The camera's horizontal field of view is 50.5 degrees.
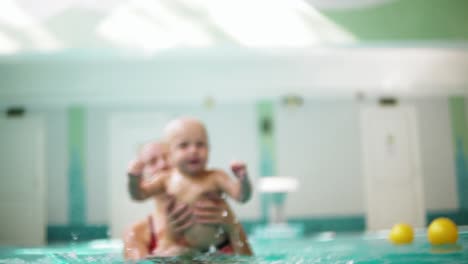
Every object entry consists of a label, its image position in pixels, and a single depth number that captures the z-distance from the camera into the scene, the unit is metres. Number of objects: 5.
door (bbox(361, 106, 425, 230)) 10.91
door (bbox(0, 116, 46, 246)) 10.65
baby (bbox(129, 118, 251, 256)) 2.61
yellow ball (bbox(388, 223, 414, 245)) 4.22
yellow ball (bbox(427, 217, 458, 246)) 3.57
